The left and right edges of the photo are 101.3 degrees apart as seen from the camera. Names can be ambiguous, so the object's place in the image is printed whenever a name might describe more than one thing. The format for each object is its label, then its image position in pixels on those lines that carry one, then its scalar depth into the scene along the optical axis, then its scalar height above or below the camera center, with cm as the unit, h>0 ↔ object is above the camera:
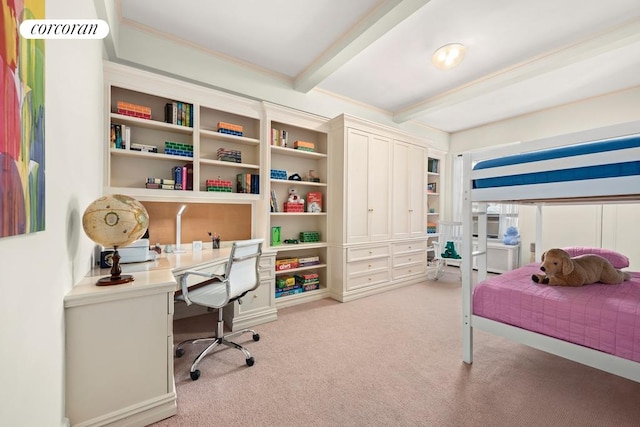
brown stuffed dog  177 -40
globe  134 -6
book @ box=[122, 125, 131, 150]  226 +64
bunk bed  135 -49
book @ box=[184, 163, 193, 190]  256 +33
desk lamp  250 -20
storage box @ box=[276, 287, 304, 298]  307 -96
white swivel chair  184 -59
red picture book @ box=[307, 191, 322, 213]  349 +15
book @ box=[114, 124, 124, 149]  225 +65
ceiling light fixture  255 +158
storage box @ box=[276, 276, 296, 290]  311 -83
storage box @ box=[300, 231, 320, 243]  348 -32
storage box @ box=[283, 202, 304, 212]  329 +7
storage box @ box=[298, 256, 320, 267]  331 -62
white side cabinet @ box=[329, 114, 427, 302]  333 +7
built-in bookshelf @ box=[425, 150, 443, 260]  509 +39
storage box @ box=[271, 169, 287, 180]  317 +47
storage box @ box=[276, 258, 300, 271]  312 -62
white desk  123 -70
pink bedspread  134 -57
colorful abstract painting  65 +25
